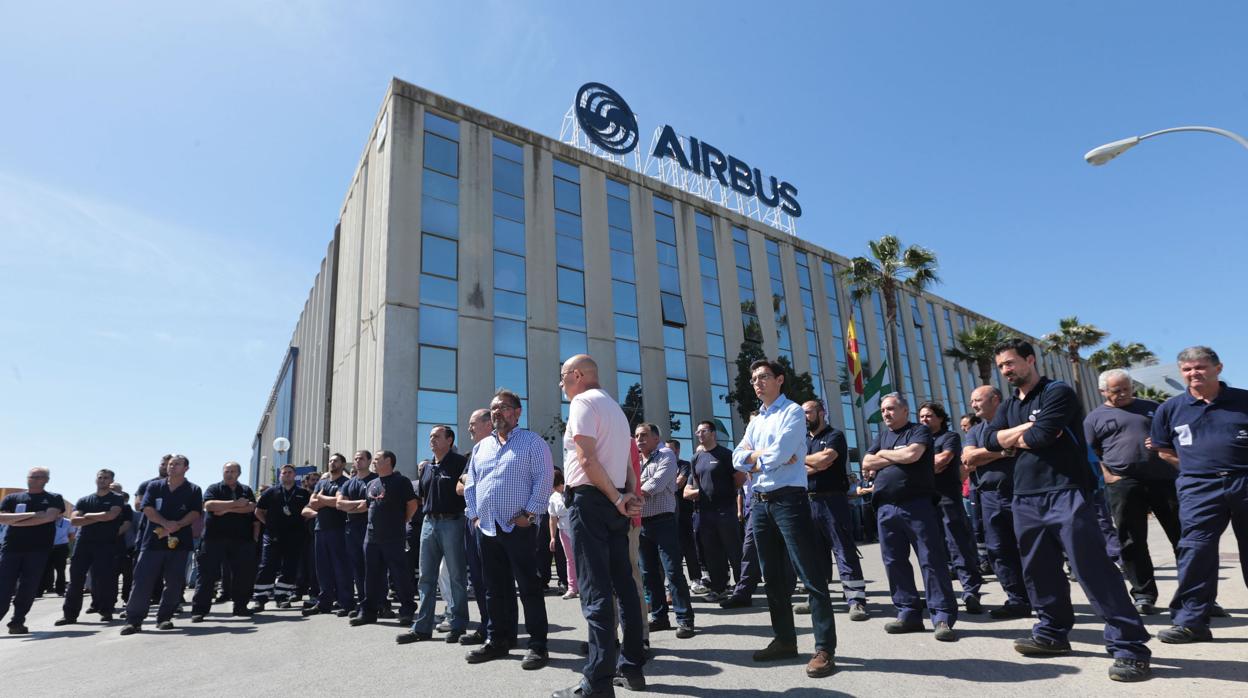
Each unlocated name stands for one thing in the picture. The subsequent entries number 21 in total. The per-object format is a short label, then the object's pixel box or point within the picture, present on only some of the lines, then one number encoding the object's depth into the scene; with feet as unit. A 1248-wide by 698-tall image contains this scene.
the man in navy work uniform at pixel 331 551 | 24.71
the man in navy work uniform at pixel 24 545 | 26.14
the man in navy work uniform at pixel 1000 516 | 17.33
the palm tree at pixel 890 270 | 88.43
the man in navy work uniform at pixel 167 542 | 24.08
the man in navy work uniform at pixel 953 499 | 20.25
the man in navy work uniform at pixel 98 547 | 27.35
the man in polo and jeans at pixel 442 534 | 18.86
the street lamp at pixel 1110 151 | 35.53
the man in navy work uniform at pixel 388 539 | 21.61
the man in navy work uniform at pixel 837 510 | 18.74
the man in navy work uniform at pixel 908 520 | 15.75
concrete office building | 61.31
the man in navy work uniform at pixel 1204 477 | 13.47
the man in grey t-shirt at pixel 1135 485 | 17.35
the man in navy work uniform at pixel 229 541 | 26.61
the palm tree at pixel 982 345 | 98.68
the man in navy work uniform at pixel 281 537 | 29.40
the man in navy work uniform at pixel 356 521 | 23.45
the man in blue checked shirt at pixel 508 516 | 15.35
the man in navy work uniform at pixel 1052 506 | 11.97
